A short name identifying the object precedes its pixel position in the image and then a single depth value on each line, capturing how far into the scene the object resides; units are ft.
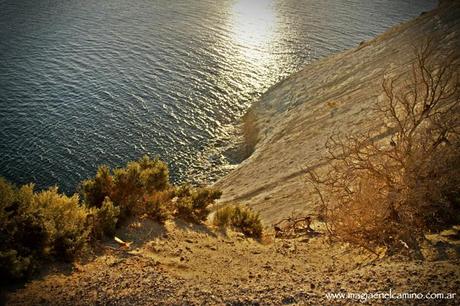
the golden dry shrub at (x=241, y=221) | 35.60
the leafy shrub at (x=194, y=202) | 35.35
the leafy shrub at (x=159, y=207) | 32.56
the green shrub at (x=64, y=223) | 24.30
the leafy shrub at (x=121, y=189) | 32.12
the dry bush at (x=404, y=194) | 26.71
